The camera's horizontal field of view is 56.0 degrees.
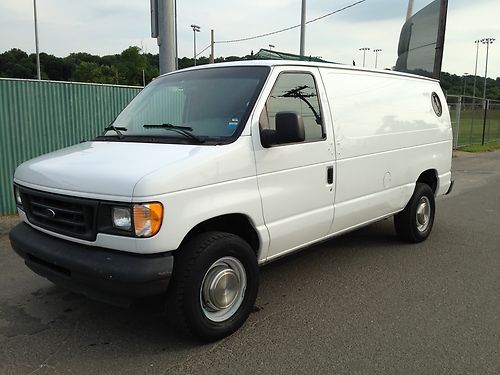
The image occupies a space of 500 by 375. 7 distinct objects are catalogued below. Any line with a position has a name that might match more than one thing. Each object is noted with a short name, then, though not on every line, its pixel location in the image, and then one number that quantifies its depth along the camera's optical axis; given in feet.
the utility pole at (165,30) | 26.40
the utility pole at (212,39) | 118.42
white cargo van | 9.87
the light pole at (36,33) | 145.30
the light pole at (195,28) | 203.82
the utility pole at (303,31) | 64.75
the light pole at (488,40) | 266.36
